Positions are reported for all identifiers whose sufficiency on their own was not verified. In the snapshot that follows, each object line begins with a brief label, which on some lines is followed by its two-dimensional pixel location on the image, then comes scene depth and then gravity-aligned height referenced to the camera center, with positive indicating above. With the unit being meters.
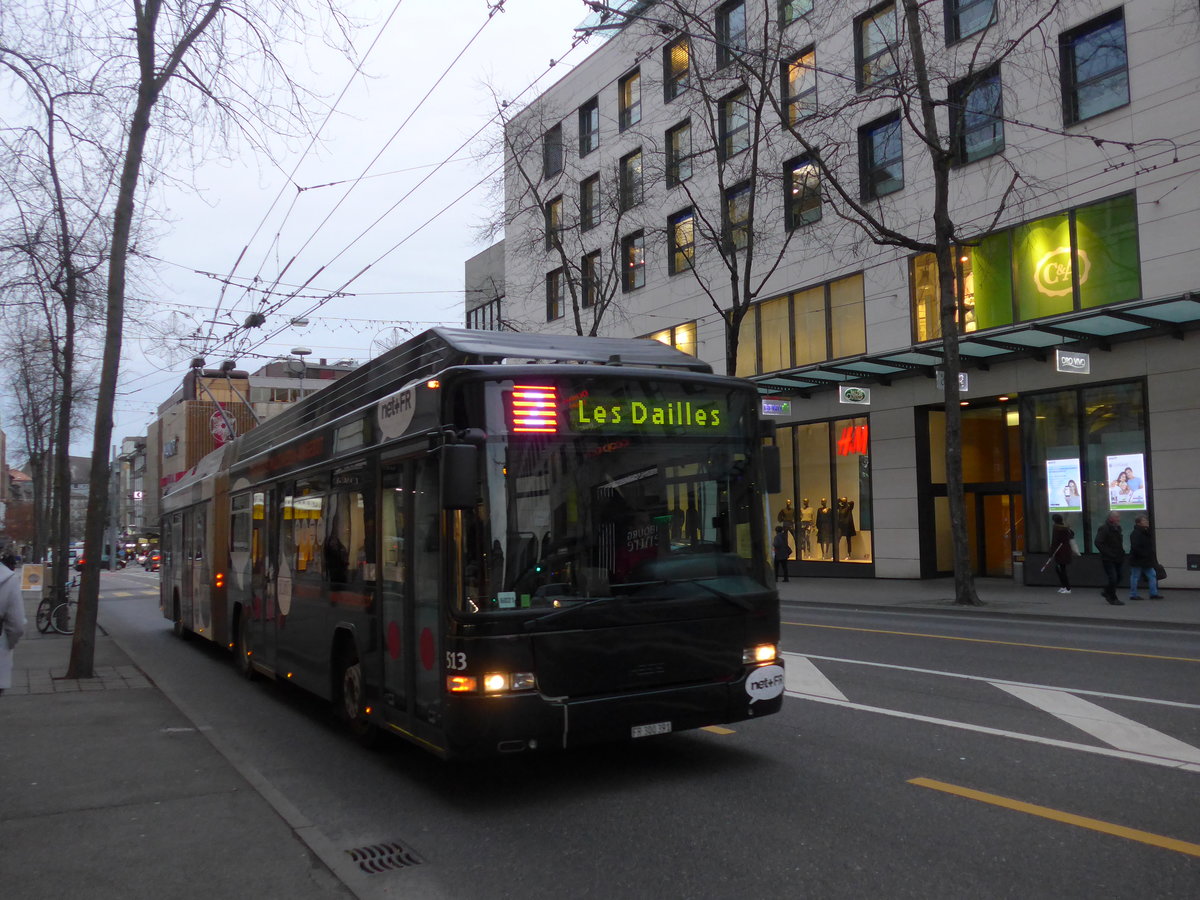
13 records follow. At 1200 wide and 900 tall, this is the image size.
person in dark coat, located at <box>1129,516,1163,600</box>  18.42 -1.00
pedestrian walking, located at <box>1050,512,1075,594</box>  20.53 -0.97
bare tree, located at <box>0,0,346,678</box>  11.49 +3.81
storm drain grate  5.21 -1.75
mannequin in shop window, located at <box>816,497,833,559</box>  28.62 -0.61
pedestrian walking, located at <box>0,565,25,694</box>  6.51 -0.57
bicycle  19.19 -1.67
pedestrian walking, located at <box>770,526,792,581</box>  26.64 -1.10
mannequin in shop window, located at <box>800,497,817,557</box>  29.34 -0.50
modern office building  19.81 +5.71
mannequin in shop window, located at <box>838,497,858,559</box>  27.77 -0.44
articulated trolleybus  5.99 -0.21
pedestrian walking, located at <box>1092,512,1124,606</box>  18.20 -0.91
